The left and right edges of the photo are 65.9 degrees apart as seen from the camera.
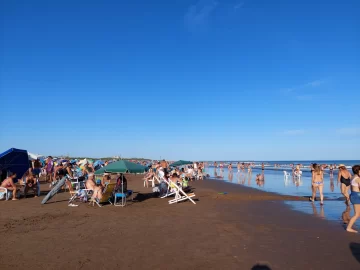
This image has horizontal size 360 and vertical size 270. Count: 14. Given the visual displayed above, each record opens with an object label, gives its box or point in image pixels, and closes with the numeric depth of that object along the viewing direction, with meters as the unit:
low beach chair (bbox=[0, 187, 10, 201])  11.23
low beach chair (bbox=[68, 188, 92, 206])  10.51
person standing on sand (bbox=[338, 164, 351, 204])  9.10
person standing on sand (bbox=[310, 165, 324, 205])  10.35
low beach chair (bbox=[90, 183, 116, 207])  9.99
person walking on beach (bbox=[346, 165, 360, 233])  6.03
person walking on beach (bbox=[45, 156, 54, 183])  19.45
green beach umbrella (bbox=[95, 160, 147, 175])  9.94
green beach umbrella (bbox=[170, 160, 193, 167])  18.60
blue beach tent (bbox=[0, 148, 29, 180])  12.91
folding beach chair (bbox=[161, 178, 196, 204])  10.76
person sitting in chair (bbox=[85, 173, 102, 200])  10.06
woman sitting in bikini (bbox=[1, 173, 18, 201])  11.29
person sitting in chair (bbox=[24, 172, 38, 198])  12.10
